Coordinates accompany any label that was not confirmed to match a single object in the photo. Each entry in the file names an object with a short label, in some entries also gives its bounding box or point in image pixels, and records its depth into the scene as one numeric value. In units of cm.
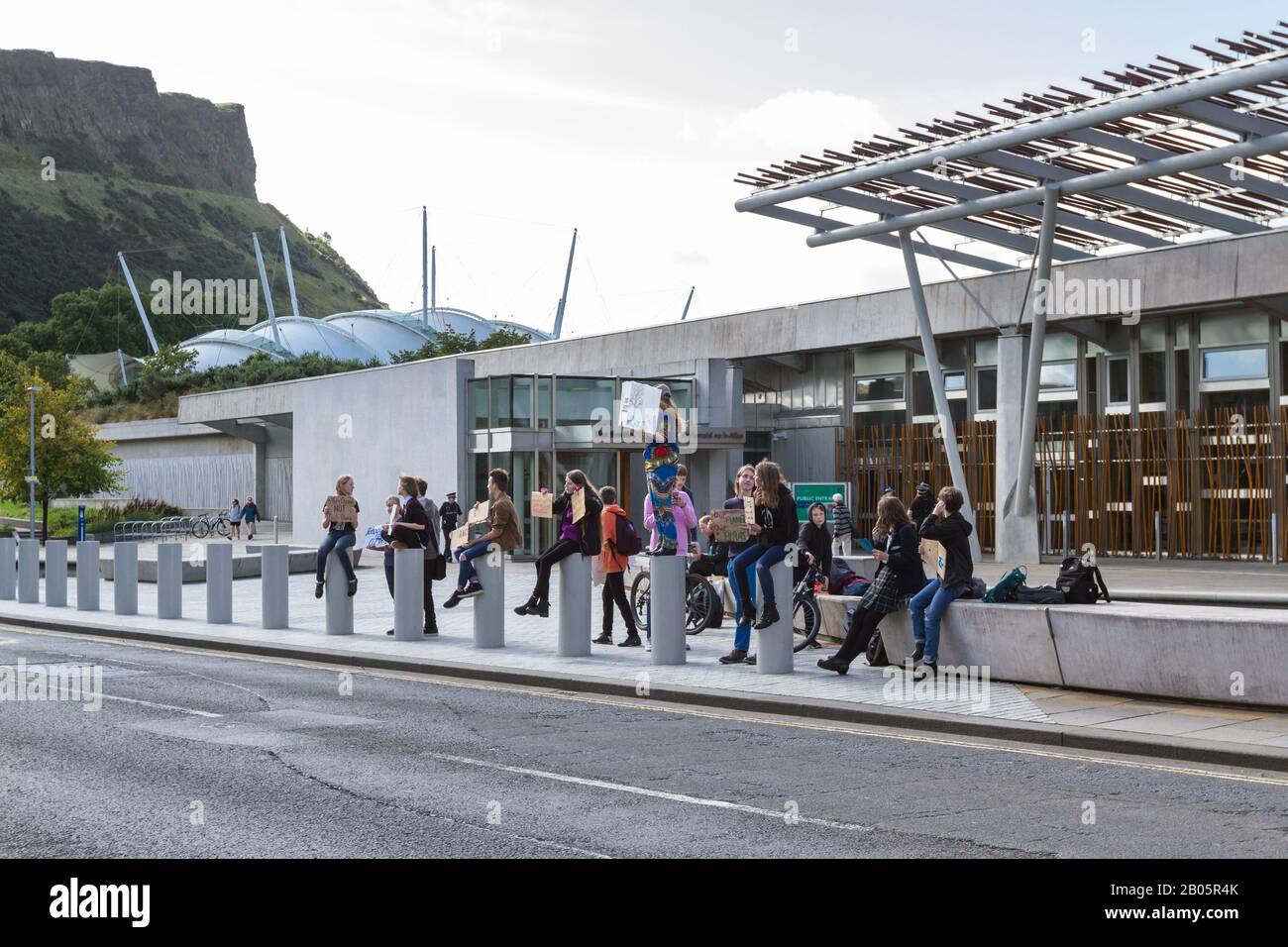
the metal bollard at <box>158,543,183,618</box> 1998
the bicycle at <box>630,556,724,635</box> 1639
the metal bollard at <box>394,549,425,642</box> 1625
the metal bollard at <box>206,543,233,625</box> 1905
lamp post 5038
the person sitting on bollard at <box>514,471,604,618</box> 1475
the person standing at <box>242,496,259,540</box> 4912
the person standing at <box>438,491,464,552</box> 3023
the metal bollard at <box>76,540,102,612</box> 2175
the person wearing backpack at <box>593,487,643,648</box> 1508
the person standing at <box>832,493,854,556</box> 2244
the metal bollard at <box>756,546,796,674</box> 1278
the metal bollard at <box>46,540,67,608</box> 2205
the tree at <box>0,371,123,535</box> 5462
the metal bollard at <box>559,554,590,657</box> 1449
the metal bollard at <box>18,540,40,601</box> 2331
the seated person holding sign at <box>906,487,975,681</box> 1198
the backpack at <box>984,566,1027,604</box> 1202
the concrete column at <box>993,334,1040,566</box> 2900
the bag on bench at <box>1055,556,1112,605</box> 1188
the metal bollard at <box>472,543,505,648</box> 1538
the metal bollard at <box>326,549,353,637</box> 1698
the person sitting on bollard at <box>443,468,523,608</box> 1544
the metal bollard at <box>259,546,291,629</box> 1805
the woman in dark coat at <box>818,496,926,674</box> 1240
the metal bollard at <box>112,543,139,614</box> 2083
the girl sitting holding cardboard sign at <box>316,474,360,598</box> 1703
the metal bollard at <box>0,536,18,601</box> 2444
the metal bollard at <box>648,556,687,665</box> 1358
